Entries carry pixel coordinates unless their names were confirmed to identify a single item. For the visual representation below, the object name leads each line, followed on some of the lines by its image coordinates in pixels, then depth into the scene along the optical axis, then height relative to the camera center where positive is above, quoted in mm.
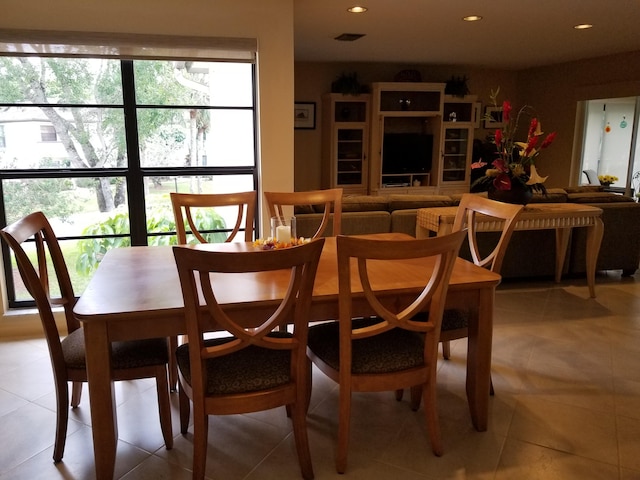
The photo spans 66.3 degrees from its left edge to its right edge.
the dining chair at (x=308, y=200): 2771 -288
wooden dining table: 1615 -523
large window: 3197 +22
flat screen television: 6969 -38
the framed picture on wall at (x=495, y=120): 7366 +456
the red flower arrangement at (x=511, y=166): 3213 -102
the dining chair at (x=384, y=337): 1630 -744
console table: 3521 -516
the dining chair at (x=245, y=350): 1472 -676
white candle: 2195 -377
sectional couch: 3809 -702
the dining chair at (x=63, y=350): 1757 -776
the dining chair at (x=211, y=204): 2631 -301
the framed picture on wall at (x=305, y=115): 6855 +466
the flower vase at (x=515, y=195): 3336 -300
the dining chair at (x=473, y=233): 2176 -403
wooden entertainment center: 6734 +137
